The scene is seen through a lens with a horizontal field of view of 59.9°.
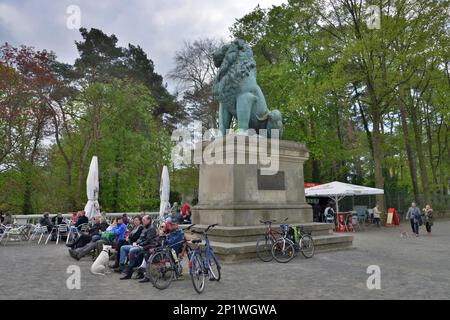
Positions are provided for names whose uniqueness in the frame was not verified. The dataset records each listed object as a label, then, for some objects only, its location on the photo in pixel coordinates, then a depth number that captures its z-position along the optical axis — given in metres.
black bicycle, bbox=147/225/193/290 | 6.79
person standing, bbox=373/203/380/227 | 23.53
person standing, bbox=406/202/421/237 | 17.78
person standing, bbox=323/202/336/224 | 20.89
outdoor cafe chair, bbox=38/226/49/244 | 16.61
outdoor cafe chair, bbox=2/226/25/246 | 15.41
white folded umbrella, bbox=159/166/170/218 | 18.91
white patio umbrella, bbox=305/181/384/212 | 20.56
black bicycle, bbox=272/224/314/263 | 9.41
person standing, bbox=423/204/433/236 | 18.62
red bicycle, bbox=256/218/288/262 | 9.34
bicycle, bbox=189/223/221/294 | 6.48
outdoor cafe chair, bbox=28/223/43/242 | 16.58
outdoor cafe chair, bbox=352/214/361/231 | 22.56
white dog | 8.24
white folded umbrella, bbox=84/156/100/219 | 16.45
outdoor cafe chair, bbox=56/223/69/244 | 15.73
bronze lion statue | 11.41
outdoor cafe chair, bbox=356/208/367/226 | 24.13
